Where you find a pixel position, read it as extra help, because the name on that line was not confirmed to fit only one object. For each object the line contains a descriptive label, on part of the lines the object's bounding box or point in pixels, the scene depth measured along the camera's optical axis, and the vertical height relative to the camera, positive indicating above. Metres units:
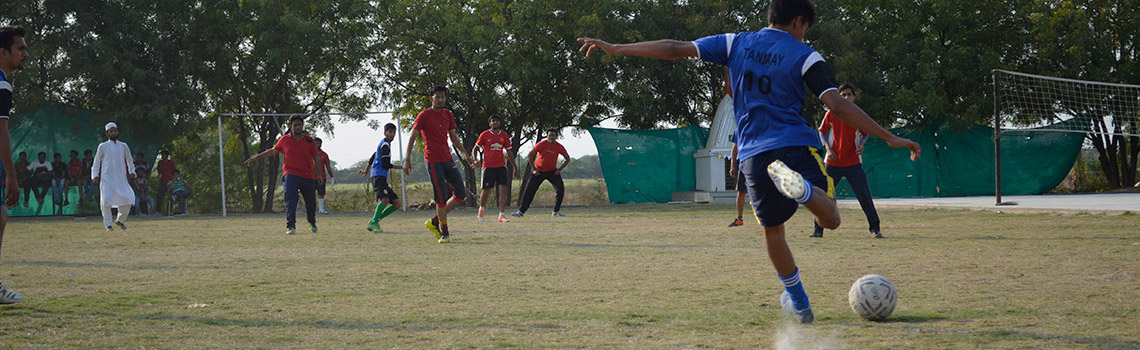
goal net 28.59 +1.85
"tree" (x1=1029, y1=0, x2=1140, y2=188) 29.23 +3.61
